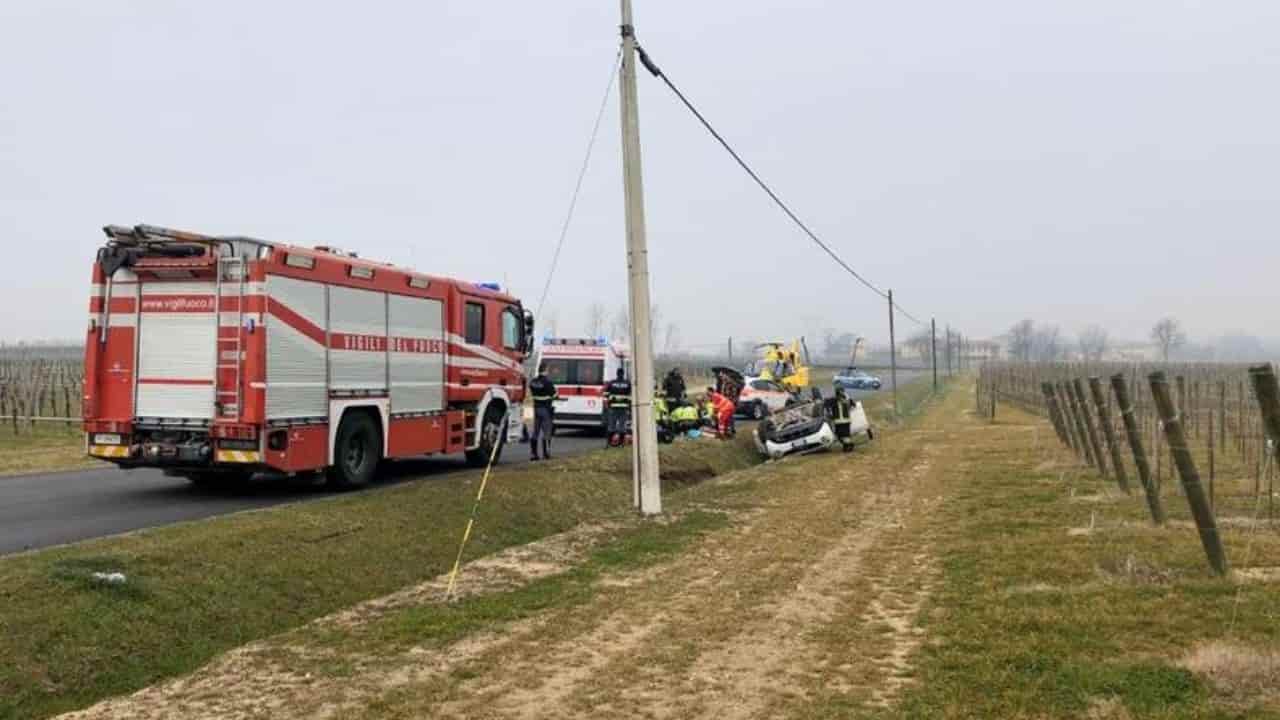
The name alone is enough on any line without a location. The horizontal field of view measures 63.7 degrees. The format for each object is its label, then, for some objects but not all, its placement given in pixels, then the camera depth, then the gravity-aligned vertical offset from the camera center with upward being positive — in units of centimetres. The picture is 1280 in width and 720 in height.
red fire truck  1228 +53
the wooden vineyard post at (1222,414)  1799 -38
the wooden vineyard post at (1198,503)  777 -84
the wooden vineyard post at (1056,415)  1919 -43
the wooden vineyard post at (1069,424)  1703 -56
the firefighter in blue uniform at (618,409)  2169 -28
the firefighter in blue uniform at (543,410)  1942 -26
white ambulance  2675 +56
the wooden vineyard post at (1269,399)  674 -5
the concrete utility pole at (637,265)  1303 +166
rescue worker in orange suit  2511 -48
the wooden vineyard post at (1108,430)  1263 -46
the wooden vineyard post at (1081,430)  1603 -58
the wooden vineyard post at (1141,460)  1028 -68
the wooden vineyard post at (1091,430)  1434 -53
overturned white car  2272 -80
